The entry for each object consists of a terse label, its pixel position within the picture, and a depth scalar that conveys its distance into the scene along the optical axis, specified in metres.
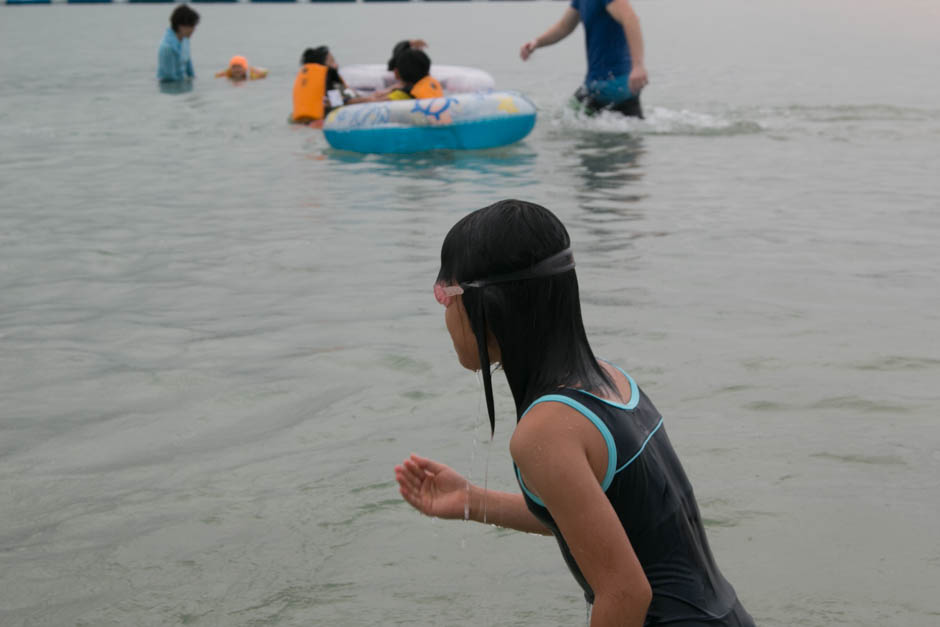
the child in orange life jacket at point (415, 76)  12.23
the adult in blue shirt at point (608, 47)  10.23
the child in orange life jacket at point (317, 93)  13.55
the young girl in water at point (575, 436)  1.81
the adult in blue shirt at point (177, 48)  18.59
